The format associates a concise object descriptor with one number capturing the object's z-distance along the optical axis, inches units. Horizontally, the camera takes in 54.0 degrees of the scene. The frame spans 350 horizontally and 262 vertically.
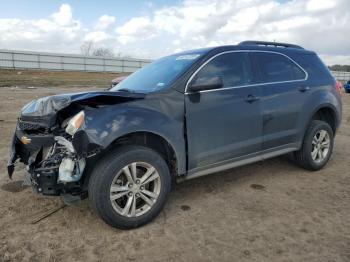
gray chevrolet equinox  124.2
